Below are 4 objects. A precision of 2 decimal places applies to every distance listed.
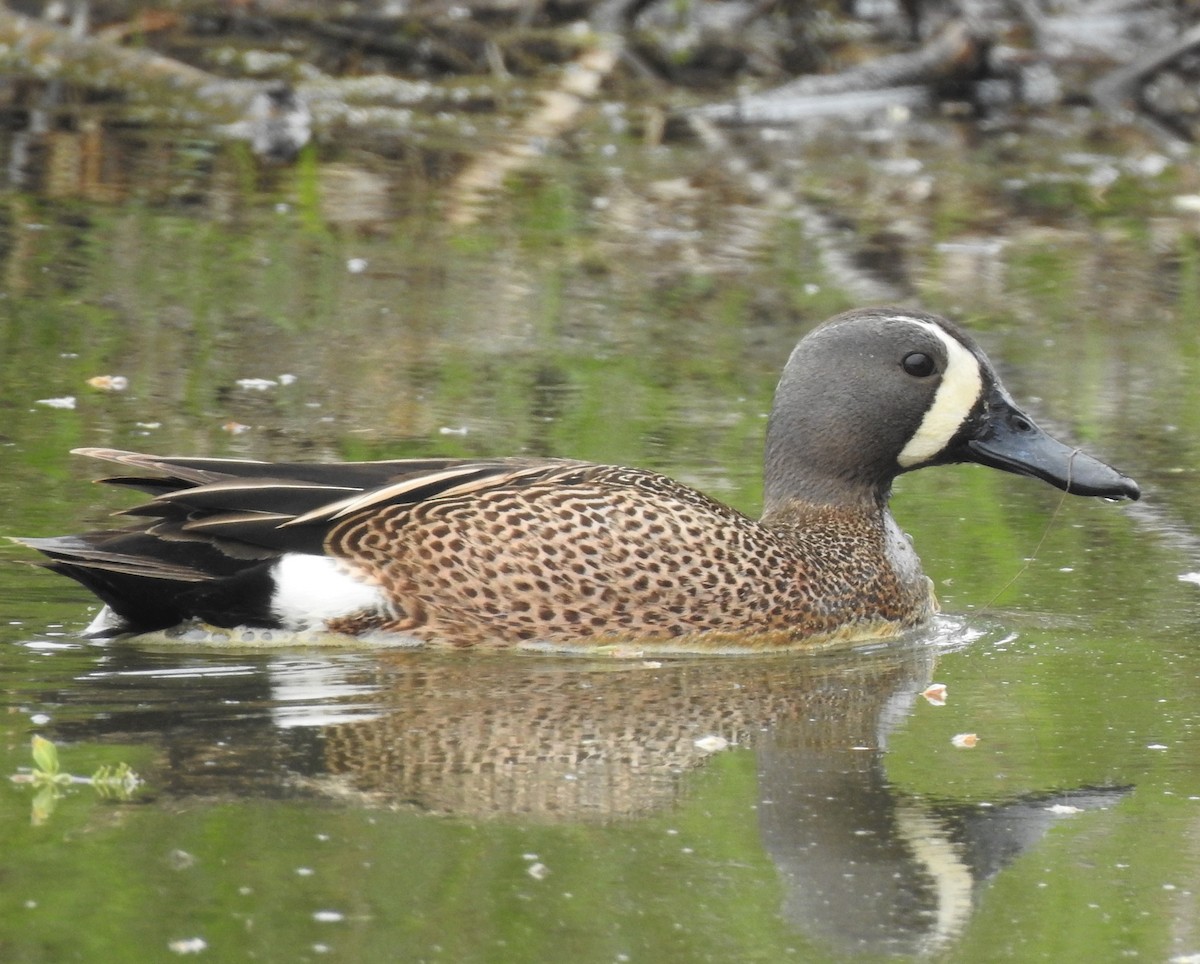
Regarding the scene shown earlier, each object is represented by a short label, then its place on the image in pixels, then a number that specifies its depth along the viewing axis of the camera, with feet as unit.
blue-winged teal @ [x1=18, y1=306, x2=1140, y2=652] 39.09
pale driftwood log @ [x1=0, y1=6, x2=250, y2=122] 97.25
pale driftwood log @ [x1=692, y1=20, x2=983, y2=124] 104.99
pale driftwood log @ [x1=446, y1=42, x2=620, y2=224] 84.74
